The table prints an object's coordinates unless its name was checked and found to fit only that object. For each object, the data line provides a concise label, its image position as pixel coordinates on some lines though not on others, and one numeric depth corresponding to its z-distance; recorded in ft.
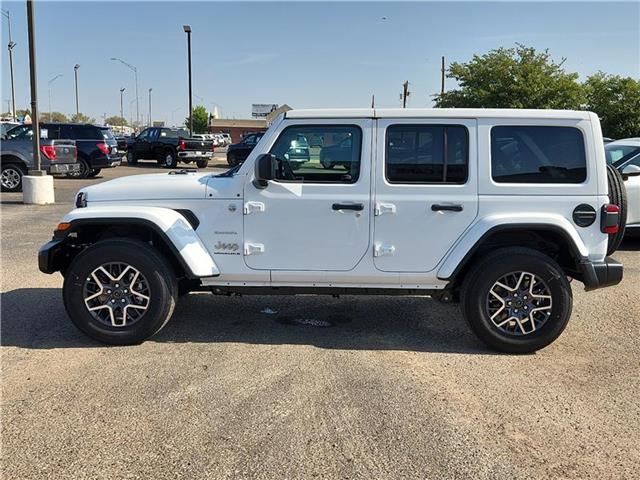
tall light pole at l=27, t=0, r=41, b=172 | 40.53
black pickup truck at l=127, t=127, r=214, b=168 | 84.02
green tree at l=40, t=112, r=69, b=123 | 355.97
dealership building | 359.25
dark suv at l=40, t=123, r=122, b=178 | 62.23
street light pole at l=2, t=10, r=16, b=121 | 163.43
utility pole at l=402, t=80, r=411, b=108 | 140.95
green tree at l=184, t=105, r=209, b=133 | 341.49
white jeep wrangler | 14.94
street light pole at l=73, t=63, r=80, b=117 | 230.68
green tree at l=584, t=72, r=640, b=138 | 78.84
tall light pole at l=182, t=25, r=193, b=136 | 99.98
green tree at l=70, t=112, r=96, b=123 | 333.83
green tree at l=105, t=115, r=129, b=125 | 502.79
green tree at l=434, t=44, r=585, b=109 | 83.97
